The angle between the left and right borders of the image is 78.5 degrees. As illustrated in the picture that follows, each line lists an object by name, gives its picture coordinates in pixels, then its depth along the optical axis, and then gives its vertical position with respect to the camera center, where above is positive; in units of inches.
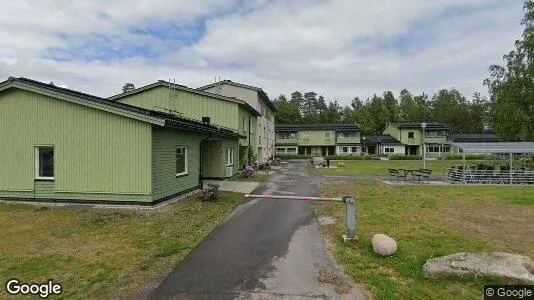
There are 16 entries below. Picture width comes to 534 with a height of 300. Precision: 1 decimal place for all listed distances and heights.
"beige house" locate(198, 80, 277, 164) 1323.8 +224.8
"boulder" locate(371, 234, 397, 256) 288.0 -84.4
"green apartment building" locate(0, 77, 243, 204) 480.7 +8.7
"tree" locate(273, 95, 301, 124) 3216.0 +384.5
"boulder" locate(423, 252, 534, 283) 228.6 -84.6
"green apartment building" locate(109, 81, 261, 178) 985.9 +147.3
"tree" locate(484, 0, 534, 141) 1393.9 +255.0
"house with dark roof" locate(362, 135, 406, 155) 2524.6 +46.4
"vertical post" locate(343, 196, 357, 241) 330.0 -71.0
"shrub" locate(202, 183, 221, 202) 544.4 -69.5
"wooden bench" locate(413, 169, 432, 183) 882.8 -58.7
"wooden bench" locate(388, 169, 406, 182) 917.8 -63.1
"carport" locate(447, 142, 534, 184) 897.5 -62.7
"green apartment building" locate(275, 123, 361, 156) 2514.8 +105.0
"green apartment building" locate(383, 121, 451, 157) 2498.8 +110.3
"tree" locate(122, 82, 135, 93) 3349.2 +712.6
